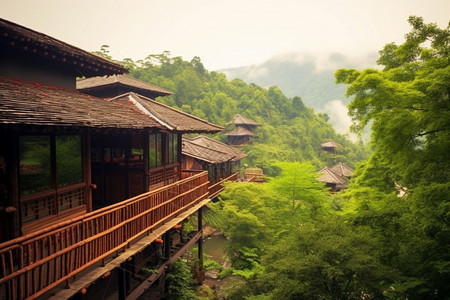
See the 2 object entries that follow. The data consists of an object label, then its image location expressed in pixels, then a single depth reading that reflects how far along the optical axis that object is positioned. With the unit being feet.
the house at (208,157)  80.53
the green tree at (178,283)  40.70
